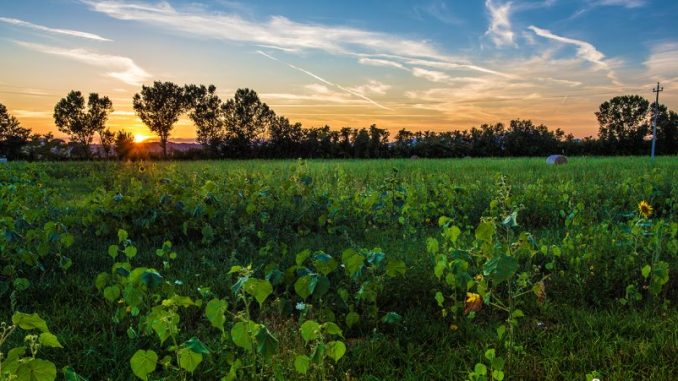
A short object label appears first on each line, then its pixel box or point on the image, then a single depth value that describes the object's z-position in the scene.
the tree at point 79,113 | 54.59
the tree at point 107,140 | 54.59
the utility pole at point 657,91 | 47.88
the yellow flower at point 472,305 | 3.89
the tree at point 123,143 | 44.14
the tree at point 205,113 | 55.69
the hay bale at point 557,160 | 25.62
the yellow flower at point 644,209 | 4.63
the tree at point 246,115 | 55.69
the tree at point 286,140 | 44.94
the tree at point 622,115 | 60.56
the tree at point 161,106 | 54.81
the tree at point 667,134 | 52.50
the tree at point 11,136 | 43.66
